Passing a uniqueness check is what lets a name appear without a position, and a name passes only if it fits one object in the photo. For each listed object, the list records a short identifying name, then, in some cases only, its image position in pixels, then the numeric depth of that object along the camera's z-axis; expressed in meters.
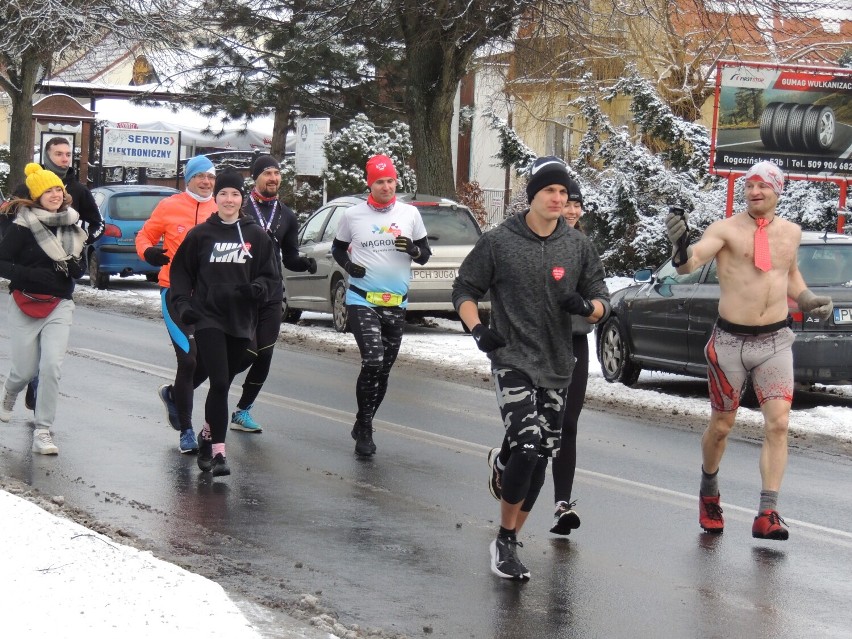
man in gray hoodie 11.19
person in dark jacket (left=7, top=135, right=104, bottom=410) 17.75
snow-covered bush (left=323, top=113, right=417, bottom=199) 51.03
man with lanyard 16.91
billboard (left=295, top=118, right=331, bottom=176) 47.11
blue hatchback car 43.08
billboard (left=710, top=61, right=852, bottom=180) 37.97
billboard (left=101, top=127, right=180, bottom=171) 63.14
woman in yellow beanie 16.27
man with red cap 16.55
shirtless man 12.93
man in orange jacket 16.29
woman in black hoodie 14.89
